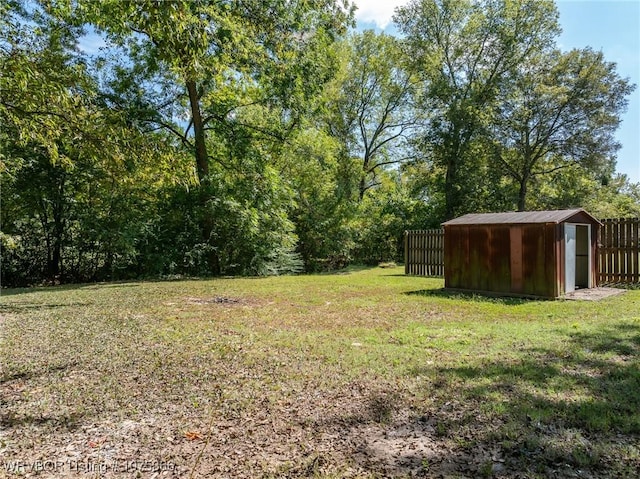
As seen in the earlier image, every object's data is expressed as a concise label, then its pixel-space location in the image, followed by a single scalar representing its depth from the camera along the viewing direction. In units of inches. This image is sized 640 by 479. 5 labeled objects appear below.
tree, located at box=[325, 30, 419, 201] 936.3
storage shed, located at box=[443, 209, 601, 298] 308.3
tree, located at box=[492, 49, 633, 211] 674.8
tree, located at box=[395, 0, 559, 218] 731.4
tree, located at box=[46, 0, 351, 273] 323.9
